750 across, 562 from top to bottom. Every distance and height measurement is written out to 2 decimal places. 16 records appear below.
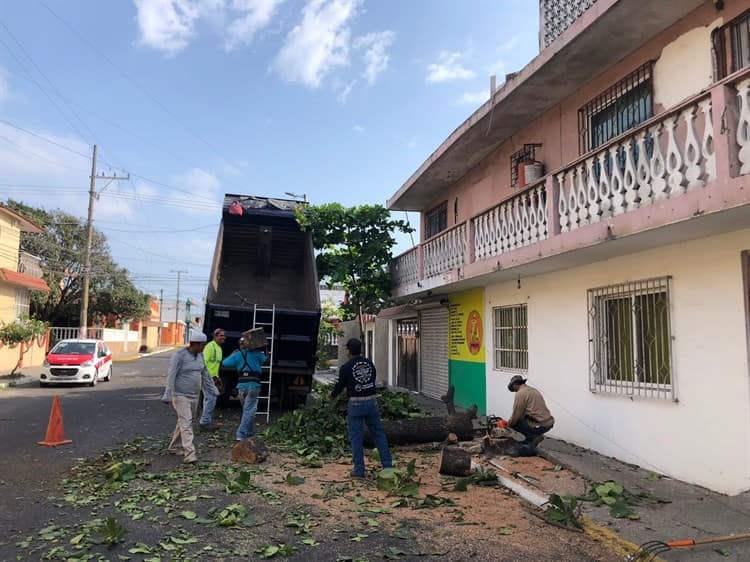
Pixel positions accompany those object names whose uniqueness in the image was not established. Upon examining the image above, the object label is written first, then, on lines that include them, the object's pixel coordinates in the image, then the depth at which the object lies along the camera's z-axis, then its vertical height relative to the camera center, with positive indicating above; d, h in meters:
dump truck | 10.57 +1.03
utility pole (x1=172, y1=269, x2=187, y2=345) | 76.50 +3.16
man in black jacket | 6.59 -0.74
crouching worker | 7.33 -0.99
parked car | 16.95 -0.87
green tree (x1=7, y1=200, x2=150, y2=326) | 33.25 +3.84
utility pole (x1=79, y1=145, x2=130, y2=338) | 26.47 +3.76
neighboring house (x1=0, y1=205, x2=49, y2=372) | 22.02 +2.09
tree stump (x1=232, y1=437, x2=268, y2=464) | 7.06 -1.46
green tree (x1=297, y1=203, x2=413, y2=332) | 12.85 +2.31
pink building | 5.43 +1.23
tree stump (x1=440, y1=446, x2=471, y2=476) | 6.58 -1.42
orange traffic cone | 8.21 -1.42
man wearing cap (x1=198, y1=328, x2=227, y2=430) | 9.16 -0.49
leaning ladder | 10.27 +0.01
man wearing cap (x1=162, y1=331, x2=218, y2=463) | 7.07 -0.65
